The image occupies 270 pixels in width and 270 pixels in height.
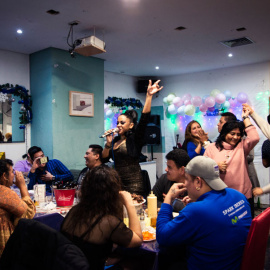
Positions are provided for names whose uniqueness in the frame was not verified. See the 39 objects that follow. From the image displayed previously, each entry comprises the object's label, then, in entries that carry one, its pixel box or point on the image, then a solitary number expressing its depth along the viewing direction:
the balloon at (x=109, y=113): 6.34
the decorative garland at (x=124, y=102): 6.61
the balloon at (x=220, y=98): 5.96
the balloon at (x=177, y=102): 6.62
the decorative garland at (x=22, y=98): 4.86
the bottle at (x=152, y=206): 2.11
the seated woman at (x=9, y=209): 1.93
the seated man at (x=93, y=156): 3.21
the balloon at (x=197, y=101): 6.42
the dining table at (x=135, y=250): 1.66
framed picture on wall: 5.17
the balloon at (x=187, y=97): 6.63
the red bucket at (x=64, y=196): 2.46
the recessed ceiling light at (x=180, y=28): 4.07
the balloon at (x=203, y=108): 6.31
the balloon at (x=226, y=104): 6.16
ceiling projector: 3.83
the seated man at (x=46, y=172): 3.43
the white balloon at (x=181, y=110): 6.56
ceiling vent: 4.66
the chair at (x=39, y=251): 1.12
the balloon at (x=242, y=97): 5.96
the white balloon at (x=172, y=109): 6.79
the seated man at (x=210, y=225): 1.46
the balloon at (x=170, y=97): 6.86
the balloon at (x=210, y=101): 6.09
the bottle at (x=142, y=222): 1.90
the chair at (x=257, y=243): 1.45
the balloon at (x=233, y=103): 6.26
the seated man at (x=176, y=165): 2.37
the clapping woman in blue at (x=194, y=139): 3.84
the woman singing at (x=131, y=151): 2.88
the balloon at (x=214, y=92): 6.17
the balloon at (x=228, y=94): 6.19
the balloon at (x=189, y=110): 6.34
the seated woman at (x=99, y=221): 1.45
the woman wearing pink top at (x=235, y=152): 2.70
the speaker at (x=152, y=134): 7.20
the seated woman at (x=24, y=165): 4.18
